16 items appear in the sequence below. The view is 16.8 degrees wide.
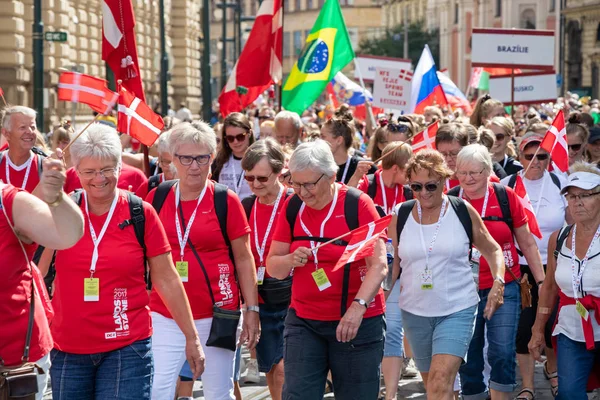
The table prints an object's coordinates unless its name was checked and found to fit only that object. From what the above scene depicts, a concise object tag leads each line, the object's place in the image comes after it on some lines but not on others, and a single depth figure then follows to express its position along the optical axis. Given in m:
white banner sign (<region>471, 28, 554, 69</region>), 30.75
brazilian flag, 23.90
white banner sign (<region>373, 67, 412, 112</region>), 31.15
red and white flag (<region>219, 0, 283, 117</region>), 22.79
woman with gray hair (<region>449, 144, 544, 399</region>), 12.73
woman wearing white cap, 11.11
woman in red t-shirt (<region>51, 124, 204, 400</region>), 8.88
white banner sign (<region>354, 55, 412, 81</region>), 34.79
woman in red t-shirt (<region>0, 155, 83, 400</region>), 7.18
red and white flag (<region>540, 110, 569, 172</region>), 15.88
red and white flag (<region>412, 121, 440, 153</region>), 16.41
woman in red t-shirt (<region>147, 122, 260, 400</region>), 10.45
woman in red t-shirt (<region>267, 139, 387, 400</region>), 10.13
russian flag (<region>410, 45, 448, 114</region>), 30.75
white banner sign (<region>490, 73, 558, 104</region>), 32.27
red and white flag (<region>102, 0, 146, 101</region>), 16.37
